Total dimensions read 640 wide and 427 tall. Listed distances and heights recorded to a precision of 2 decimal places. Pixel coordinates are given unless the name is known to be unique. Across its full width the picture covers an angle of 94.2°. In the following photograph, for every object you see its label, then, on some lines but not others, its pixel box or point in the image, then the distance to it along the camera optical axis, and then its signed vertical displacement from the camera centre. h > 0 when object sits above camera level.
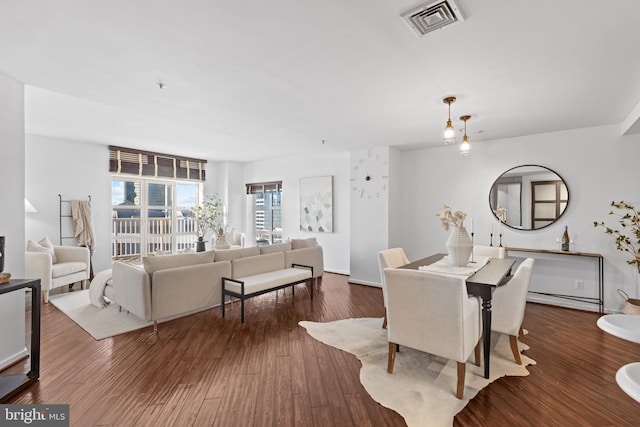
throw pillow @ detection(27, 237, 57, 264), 4.36 -0.52
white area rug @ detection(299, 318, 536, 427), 2.01 -1.32
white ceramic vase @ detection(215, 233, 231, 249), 5.37 -0.54
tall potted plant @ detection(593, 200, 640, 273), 3.73 -0.21
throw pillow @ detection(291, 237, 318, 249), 5.11 -0.54
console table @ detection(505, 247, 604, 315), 3.89 -0.81
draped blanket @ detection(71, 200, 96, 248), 5.26 -0.17
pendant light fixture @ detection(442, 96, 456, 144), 2.82 +0.78
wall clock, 5.25 +0.66
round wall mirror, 4.27 +0.23
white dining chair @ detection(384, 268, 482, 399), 2.07 -0.75
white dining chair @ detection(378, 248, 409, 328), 3.28 -0.54
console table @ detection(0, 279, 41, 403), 2.17 -1.03
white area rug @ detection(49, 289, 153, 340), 3.25 -1.27
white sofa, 3.27 -0.82
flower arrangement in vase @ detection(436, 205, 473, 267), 2.91 -0.28
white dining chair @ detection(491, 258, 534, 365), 2.52 -0.79
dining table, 2.30 -0.60
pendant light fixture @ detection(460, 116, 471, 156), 3.26 +0.72
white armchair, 4.13 -0.80
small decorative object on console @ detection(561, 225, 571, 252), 4.12 -0.39
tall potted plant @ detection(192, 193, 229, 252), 7.02 -0.06
